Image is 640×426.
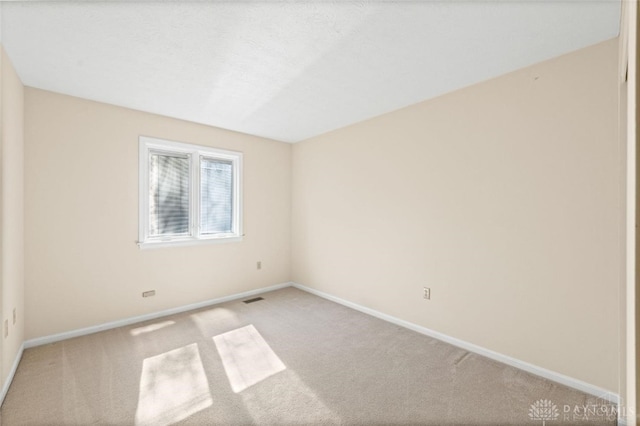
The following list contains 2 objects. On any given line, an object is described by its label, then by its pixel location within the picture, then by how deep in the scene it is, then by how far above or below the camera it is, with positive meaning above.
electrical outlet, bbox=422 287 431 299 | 2.92 -0.87
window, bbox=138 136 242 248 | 3.42 +0.26
